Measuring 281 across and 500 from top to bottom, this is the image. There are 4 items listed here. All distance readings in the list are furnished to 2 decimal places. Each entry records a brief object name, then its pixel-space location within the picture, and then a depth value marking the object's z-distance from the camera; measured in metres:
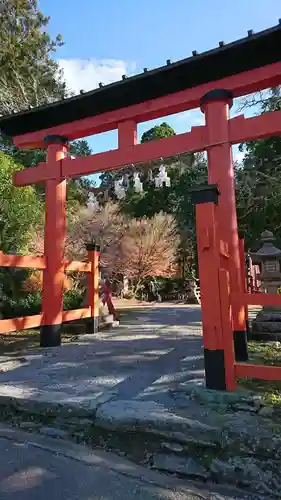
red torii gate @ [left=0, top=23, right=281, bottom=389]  3.05
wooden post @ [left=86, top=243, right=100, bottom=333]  6.67
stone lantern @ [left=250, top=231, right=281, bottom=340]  5.75
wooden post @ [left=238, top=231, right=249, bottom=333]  5.25
